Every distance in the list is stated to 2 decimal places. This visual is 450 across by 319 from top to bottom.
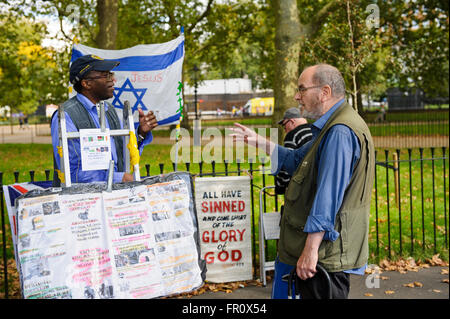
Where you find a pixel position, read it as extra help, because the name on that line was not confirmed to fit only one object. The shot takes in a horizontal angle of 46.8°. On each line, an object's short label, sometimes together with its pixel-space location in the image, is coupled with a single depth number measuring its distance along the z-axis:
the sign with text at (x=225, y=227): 6.08
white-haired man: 2.97
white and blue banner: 5.78
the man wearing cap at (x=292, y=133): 4.84
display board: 3.13
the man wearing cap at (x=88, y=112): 3.67
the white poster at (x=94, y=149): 3.55
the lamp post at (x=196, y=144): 18.42
